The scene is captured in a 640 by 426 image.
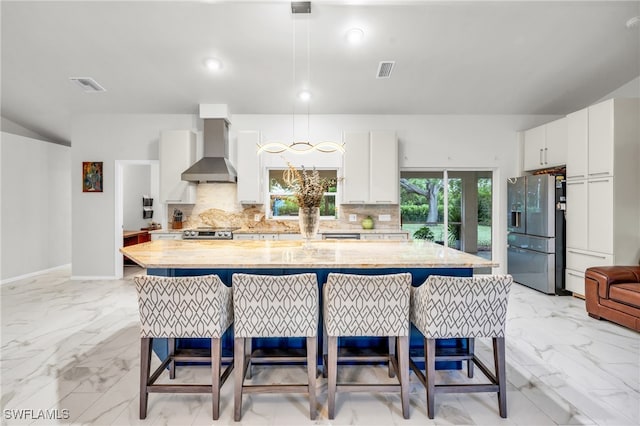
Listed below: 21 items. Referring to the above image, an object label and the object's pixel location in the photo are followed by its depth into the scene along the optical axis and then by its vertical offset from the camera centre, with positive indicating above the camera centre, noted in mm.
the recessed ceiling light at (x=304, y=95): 4555 +1728
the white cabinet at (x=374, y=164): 4816 +736
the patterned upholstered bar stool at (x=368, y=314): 1778 -602
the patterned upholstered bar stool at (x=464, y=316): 1747 -603
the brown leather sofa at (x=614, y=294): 2979 -849
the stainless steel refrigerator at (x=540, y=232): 4258 -299
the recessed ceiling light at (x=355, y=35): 3400 +1964
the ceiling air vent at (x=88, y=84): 4275 +1816
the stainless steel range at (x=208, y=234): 4559 -340
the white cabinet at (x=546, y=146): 4414 +983
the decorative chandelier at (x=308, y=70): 2884 +1866
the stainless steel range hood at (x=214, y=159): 4691 +818
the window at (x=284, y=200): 5297 +191
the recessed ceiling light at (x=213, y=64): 3912 +1896
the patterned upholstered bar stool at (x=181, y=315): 1737 -590
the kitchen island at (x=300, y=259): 1901 -318
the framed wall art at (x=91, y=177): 5199 +577
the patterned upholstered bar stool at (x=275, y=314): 1770 -596
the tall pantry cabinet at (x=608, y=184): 3650 +322
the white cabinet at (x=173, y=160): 4863 +809
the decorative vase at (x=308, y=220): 2572 -77
